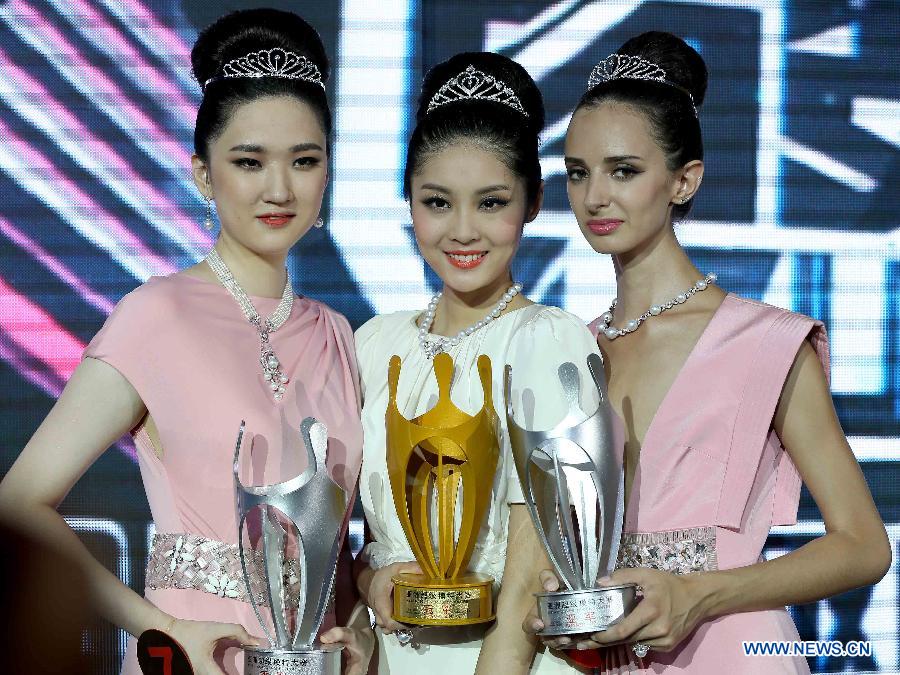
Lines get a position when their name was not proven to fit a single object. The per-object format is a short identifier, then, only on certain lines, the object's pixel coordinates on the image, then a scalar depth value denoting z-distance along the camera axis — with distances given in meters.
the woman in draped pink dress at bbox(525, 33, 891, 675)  4.24
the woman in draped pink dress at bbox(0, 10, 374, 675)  4.07
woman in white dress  4.14
